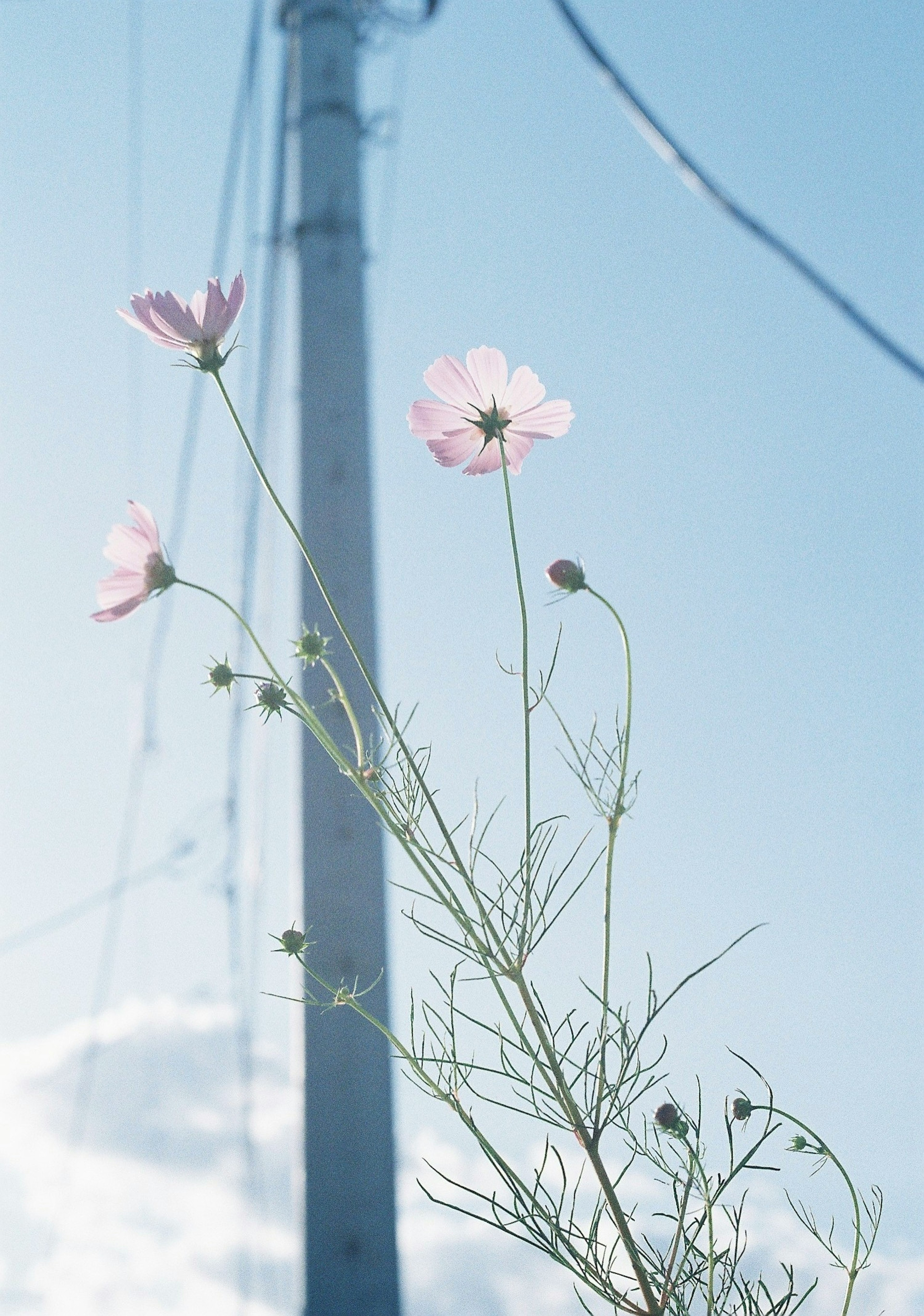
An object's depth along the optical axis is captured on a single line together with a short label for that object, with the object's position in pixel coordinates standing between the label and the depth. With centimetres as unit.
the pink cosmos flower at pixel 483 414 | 66
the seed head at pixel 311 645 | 68
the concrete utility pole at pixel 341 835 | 195
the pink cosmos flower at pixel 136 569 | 65
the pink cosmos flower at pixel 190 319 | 63
